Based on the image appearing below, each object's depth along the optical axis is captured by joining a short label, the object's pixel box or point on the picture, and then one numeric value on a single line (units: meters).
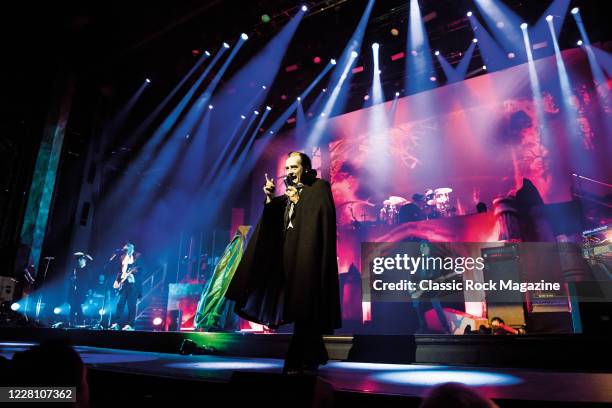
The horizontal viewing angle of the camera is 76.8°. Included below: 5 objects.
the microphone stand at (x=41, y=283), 8.38
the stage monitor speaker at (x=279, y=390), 1.38
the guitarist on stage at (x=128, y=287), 8.06
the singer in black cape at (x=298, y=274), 2.51
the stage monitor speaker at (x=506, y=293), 7.61
